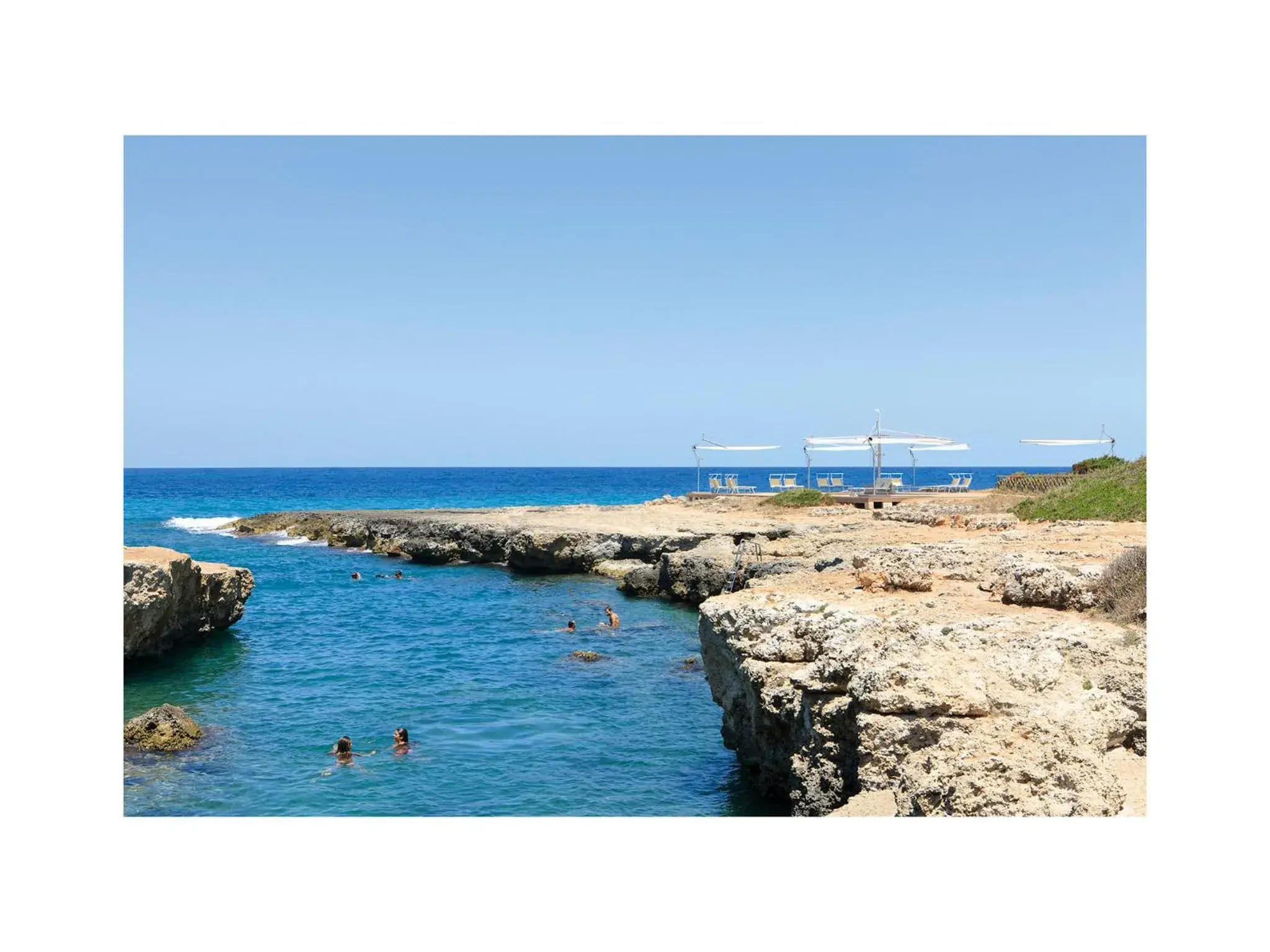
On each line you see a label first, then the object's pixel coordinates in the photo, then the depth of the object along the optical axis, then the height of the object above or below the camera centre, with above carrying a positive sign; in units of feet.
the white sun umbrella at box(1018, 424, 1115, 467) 134.21 +4.37
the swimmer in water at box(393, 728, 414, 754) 40.46 -12.56
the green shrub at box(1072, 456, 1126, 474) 107.45 +0.89
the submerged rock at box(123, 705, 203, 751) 40.40 -12.16
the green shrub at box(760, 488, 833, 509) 118.83 -3.87
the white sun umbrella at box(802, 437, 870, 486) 126.00 +3.96
